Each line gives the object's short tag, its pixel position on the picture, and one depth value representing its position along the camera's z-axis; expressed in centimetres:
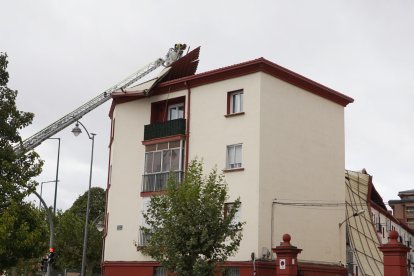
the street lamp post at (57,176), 4556
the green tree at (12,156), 2622
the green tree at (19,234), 2550
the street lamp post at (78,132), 3929
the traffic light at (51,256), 3412
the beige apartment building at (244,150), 3130
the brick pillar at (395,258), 2369
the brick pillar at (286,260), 2672
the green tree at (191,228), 2552
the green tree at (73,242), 5916
